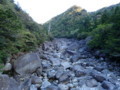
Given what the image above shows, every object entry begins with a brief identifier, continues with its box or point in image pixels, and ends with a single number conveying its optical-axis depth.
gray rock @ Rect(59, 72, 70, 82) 5.09
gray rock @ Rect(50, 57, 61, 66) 7.29
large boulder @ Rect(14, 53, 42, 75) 5.11
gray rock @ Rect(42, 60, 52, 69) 6.49
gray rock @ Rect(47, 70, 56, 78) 5.45
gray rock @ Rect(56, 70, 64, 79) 5.31
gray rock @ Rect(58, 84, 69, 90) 4.43
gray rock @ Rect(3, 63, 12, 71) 4.65
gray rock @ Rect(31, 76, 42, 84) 4.72
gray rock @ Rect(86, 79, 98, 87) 4.77
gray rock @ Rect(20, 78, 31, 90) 4.16
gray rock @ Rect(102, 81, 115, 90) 4.45
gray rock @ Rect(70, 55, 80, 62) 8.22
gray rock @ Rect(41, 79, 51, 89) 4.56
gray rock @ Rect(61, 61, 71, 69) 6.90
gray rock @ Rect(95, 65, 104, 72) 6.57
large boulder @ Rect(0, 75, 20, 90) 3.47
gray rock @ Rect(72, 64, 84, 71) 6.24
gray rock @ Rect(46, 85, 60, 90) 4.20
